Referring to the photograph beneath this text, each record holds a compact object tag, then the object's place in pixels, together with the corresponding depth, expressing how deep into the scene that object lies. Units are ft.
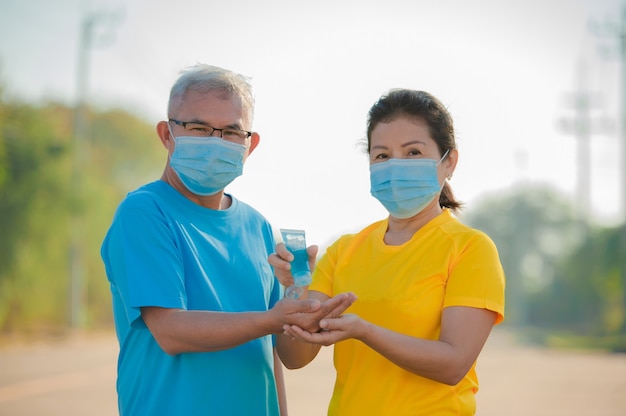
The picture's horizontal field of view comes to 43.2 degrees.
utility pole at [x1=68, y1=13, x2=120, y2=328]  91.81
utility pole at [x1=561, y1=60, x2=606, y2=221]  149.18
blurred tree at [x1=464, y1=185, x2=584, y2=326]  224.94
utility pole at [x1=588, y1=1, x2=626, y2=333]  102.47
